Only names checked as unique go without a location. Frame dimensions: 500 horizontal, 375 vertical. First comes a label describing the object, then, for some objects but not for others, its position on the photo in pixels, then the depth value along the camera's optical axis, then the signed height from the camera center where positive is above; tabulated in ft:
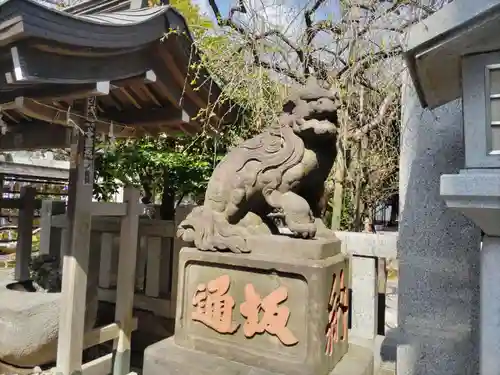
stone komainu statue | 7.48 +0.65
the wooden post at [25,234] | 15.17 -1.16
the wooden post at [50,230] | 15.75 -1.01
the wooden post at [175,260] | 13.50 -1.76
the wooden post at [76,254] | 10.66 -1.29
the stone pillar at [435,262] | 7.23 -0.79
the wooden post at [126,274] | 12.69 -2.11
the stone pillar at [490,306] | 5.05 -1.08
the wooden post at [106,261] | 14.62 -1.98
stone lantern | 4.41 +1.29
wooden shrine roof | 6.88 +3.05
